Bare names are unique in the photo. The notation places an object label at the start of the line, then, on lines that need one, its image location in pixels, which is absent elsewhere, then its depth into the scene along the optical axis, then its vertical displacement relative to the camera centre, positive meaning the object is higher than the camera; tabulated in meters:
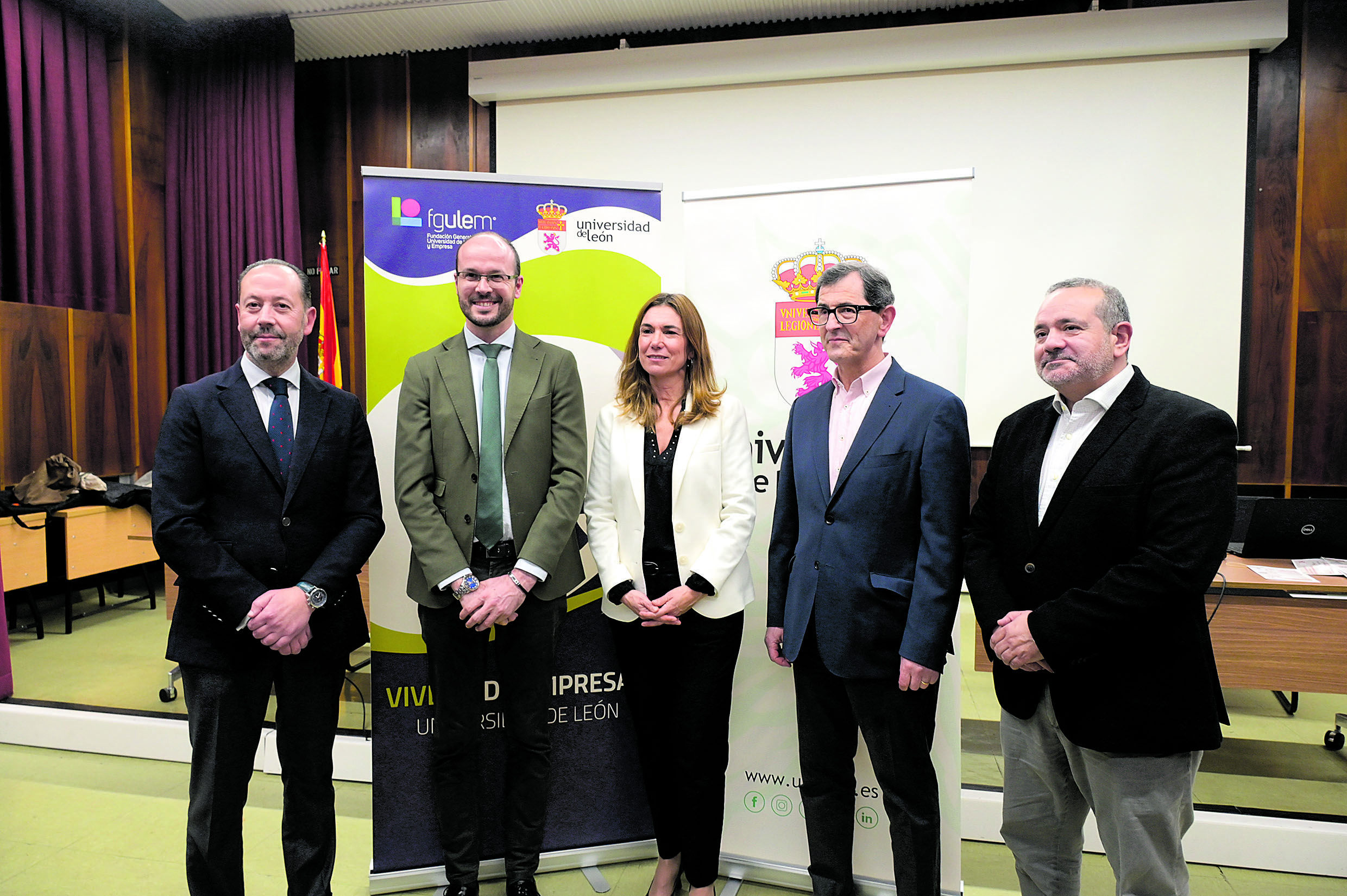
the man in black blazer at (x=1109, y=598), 1.47 -0.41
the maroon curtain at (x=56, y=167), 4.89 +1.73
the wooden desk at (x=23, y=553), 4.42 -0.90
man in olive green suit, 2.08 -0.31
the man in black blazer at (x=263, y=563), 1.81 -0.40
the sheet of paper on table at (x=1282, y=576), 2.80 -0.65
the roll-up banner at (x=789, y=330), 2.27 +0.26
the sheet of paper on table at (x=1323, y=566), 2.88 -0.64
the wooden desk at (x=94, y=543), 4.70 -0.91
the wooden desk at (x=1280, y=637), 2.64 -0.85
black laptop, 2.95 -0.49
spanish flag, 5.62 +0.60
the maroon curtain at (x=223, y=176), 5.62 +1.85
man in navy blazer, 1.81 -0.42
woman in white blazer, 2.08 -0.46
